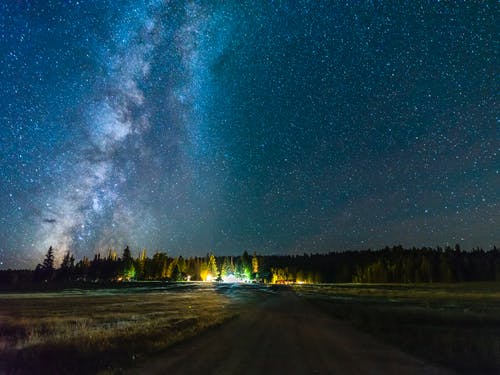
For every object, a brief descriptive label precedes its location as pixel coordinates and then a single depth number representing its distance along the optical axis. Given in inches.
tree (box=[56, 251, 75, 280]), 6968.5
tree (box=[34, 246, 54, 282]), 6520.7
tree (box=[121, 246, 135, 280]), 6865.2
